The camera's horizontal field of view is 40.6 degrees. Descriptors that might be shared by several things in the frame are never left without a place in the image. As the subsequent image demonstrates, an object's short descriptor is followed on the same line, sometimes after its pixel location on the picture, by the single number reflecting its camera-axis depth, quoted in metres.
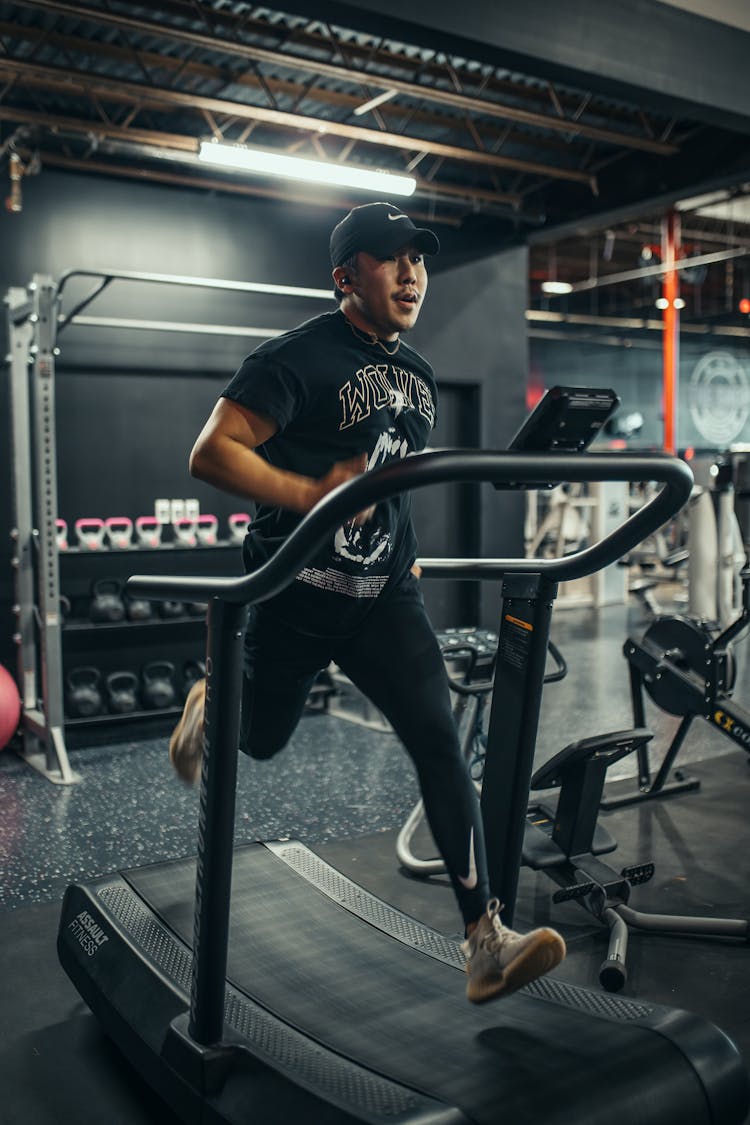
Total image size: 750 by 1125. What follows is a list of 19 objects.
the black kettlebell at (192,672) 5.83
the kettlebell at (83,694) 5.25
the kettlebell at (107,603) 5.40
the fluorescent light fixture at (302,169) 4.97
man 1.88
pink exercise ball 4.52
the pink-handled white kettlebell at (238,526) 5.94
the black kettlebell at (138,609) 5.51
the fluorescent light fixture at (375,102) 5.46
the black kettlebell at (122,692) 5.37
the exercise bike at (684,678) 3.52
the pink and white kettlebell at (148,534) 5.60
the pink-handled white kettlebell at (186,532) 5.72
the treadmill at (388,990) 1.63
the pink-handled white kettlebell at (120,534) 5.46
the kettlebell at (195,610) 5.79
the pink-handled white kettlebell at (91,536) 5.39
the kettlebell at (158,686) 5.45
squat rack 4.48
